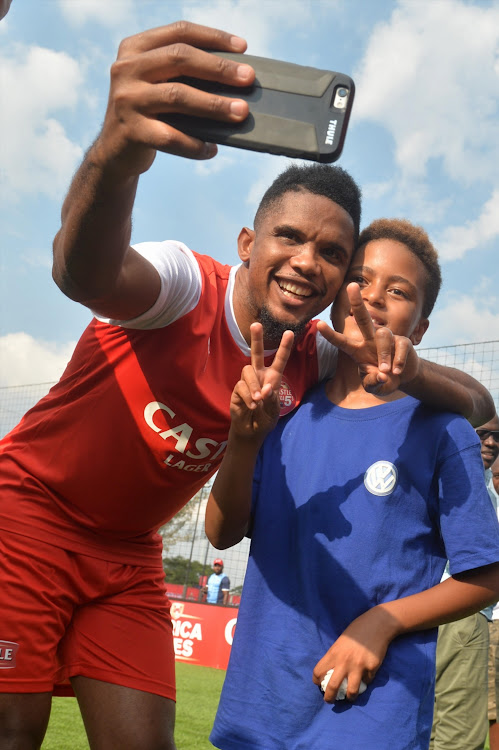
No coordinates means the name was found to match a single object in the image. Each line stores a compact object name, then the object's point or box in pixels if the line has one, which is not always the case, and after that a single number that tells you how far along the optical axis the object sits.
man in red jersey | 2.46
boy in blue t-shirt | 1.84
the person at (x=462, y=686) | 4.75
